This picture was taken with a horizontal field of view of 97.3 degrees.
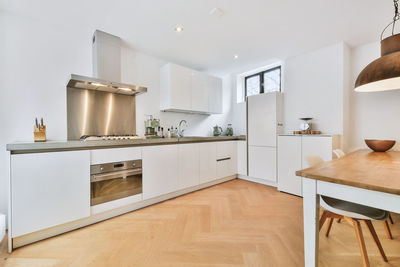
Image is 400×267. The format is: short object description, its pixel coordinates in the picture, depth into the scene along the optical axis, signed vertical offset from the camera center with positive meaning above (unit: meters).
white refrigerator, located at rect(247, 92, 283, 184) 3.18 +0.00
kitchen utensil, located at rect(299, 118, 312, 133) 2.84 +0.09
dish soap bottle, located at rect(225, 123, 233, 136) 4.18 +0.04
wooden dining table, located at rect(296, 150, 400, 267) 0.83 -0.29
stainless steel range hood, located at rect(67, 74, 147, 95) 2.05 +0.63
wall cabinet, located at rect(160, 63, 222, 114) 3.15 +0.83
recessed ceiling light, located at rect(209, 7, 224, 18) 1.93 +1.35
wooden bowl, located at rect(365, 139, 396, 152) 2.10 -0.17
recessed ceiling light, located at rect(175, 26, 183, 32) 2.29 +1.38
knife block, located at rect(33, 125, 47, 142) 1.88 +0.01
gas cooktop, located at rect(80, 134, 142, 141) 2.06 -0.05
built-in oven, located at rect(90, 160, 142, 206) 1.96 -0.56
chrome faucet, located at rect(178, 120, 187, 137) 3.58 +0.08
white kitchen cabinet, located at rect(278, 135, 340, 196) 2.48 -0.31
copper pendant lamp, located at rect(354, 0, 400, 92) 1.19 +0.47
